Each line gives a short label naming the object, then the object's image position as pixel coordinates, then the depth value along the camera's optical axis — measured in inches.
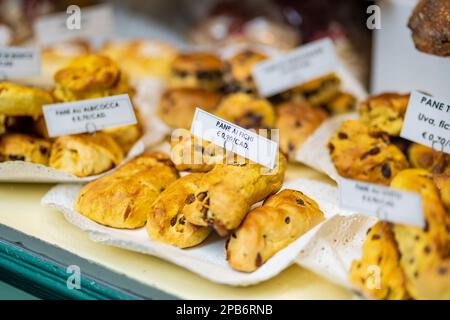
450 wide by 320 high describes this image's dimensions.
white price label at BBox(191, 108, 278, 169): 53.0
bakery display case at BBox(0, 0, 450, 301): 47.6
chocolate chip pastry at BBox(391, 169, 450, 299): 42.5
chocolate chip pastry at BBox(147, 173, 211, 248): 52.2
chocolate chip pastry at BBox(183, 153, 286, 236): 48.5
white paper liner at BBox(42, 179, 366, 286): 48.3
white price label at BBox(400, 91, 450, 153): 55.2
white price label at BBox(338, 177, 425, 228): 43.5
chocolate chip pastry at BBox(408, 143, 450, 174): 57.6
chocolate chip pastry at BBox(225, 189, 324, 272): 48.3
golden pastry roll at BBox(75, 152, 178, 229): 55.8
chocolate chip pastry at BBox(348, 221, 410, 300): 45.1
